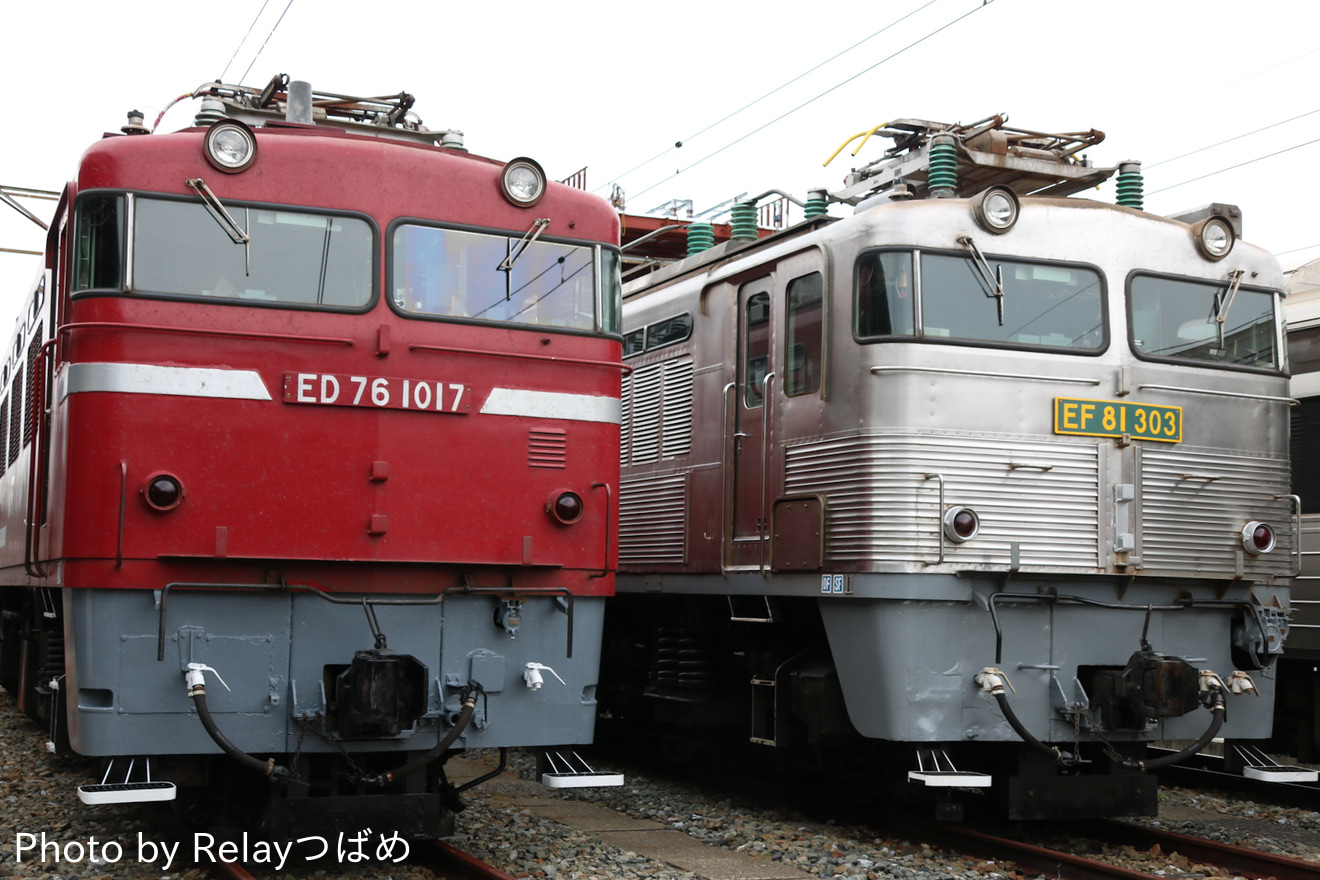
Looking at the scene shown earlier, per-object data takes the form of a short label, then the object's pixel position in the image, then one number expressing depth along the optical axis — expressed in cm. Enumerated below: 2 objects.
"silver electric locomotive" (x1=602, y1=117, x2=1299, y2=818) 813
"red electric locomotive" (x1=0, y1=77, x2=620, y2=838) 681
